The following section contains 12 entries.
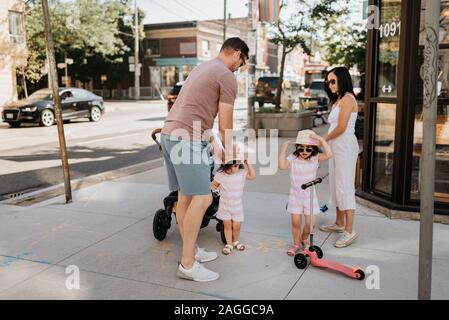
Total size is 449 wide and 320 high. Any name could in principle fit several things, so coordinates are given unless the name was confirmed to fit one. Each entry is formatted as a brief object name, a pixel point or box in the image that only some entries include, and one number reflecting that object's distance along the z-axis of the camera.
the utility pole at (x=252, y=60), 13.44
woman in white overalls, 4.41
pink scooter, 3.62
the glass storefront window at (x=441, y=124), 5.01
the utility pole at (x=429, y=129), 2.43
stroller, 4.58
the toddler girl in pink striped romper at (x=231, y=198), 4.34
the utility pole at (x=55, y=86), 5.64
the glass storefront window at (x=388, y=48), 5.37
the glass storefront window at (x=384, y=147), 5.50
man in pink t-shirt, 3.49
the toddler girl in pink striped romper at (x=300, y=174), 4.16
